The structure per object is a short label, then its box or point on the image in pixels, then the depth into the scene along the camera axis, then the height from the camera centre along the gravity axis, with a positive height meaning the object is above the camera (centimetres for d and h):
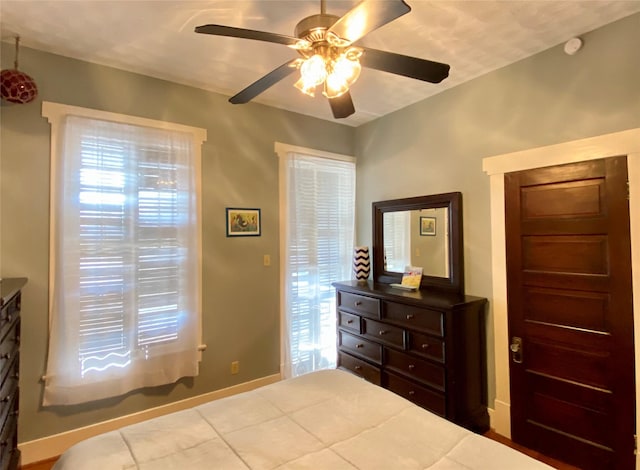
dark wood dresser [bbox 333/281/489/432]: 244 -82
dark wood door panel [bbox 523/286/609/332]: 208 -42
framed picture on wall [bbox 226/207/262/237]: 306 +21
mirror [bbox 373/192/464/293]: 286 +4
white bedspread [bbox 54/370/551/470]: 119 -76
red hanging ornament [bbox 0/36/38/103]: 208 +99
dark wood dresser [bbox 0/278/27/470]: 161 -65
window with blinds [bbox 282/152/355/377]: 339 -9
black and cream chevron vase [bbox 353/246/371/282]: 359 -19
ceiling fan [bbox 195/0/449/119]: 139 +86
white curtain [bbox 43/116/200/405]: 231 -11
